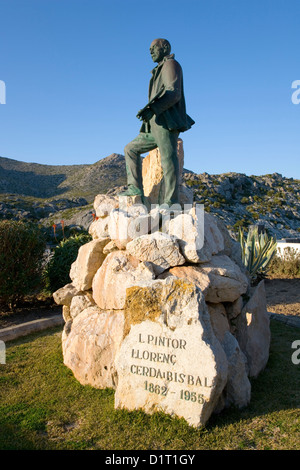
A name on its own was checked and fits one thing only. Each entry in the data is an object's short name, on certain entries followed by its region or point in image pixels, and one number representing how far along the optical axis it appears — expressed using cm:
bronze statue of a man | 475
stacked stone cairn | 335
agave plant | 1055
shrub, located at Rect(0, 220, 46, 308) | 773
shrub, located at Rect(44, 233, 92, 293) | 870
